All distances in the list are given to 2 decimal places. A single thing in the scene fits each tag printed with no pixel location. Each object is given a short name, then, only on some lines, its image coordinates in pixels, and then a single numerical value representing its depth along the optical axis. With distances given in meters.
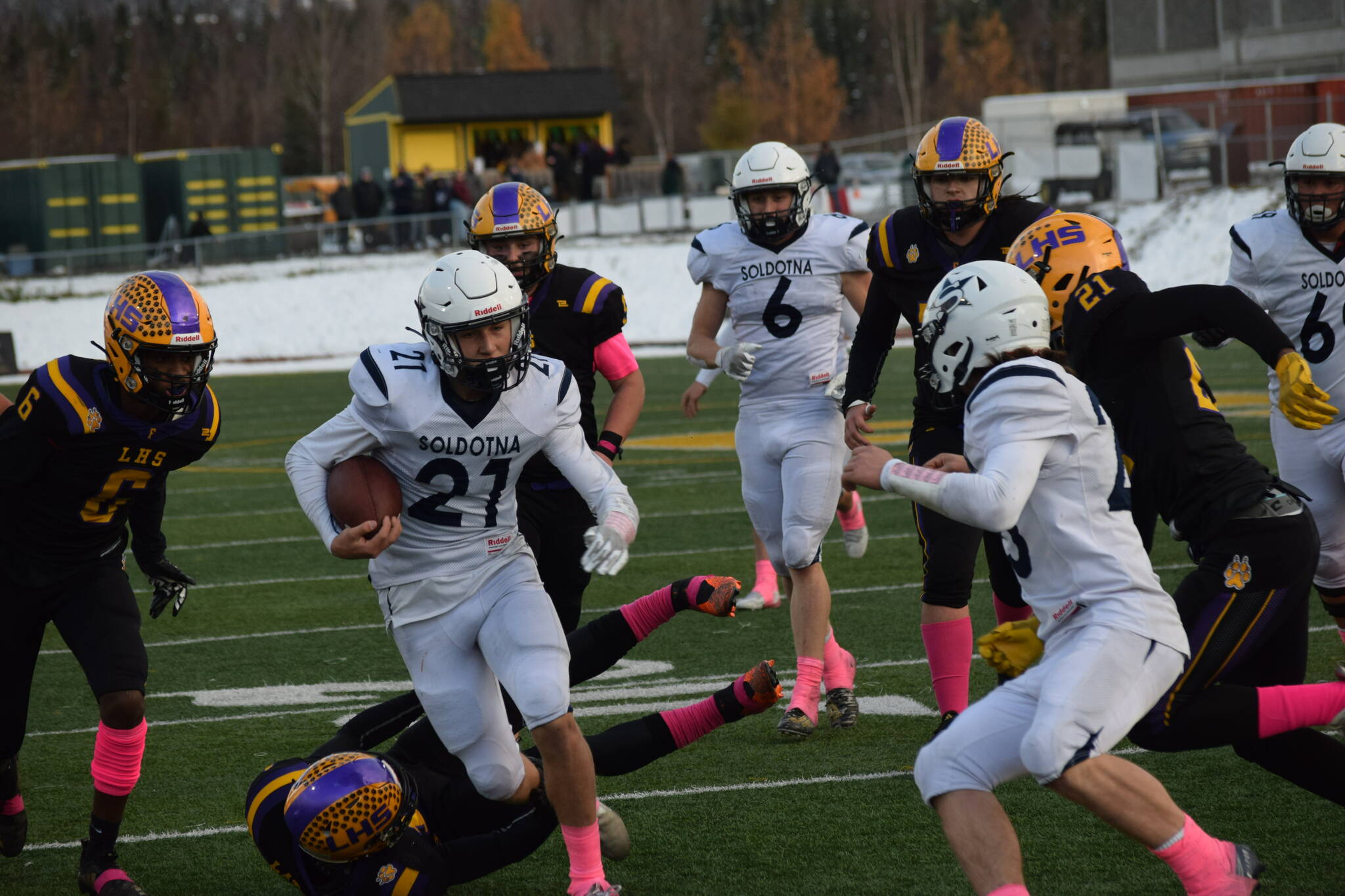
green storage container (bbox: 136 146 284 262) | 69.37
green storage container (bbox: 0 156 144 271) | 67.06
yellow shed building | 83.12
